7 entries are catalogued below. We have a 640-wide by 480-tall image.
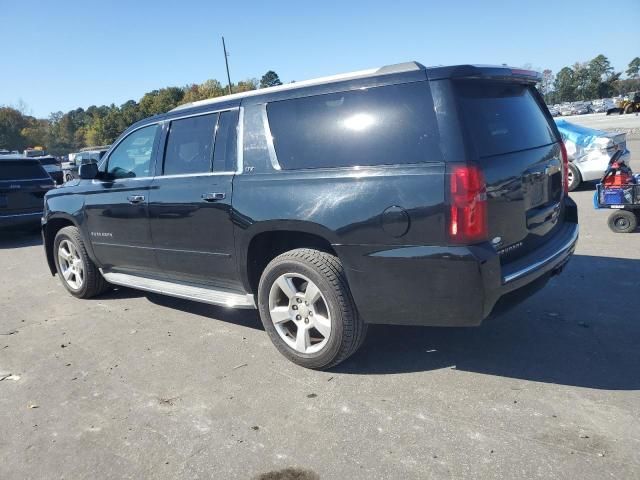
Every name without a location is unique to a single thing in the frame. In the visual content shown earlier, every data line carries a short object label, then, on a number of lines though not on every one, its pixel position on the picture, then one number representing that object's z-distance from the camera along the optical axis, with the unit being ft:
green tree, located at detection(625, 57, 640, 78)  384.88
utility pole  137.30
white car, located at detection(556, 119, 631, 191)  33.53
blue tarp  34.12
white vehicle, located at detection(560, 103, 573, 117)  235.79
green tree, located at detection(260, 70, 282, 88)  362.74
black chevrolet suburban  9.77
